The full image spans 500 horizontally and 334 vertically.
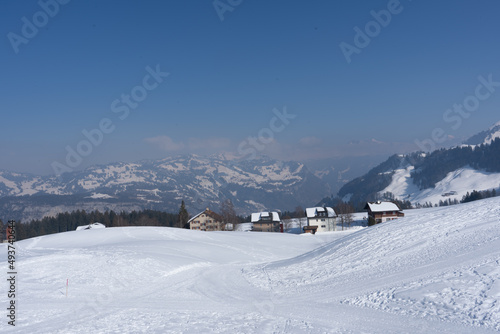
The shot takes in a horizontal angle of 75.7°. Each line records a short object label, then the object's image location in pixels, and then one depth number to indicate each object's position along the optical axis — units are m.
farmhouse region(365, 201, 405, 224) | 95.31
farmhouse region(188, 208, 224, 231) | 129.25
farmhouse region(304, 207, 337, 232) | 111.59
